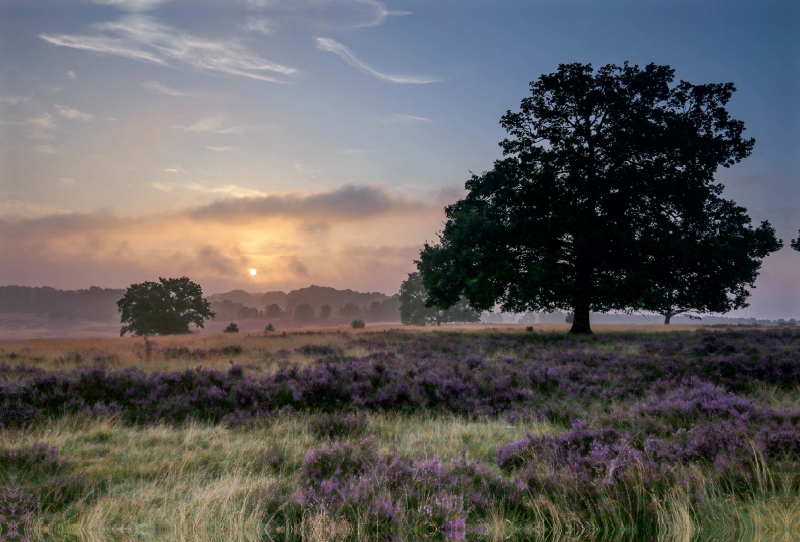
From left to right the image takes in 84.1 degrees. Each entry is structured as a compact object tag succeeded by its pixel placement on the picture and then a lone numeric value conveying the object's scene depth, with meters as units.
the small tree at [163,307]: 50.44
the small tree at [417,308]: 71.56
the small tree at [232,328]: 42.05
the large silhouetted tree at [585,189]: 23.09
